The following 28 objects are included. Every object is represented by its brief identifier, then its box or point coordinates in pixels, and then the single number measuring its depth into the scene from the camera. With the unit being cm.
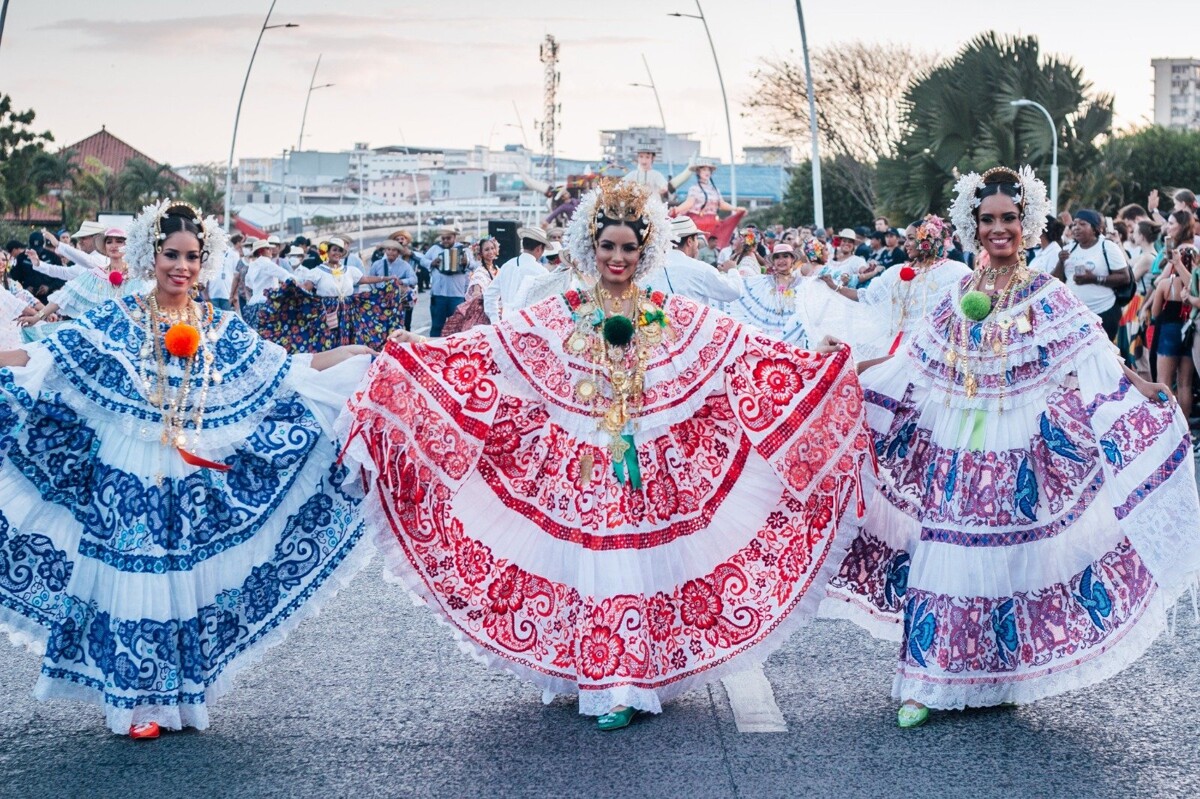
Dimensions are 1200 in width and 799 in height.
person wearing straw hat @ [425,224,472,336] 2269
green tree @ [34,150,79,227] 6619
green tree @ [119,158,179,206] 7862
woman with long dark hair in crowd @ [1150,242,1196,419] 1355
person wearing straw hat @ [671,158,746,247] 2692
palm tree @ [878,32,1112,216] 3531
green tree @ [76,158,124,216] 7288
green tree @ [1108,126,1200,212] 4400
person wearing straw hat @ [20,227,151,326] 1395
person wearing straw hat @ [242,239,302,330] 1939
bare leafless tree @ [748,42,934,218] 5622
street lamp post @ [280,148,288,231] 6693
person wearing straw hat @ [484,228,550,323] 1456
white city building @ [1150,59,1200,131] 15125
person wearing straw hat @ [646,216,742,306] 1138
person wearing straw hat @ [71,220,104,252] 1845
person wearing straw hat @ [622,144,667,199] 1631
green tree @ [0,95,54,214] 5703
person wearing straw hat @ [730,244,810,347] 1547
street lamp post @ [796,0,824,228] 3086
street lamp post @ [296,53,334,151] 6397
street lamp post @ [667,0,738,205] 4309
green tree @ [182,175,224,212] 8900
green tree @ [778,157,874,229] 6184
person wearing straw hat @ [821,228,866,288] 1911
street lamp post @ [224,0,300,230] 4608
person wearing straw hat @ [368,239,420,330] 2152
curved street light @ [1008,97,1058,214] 3329
